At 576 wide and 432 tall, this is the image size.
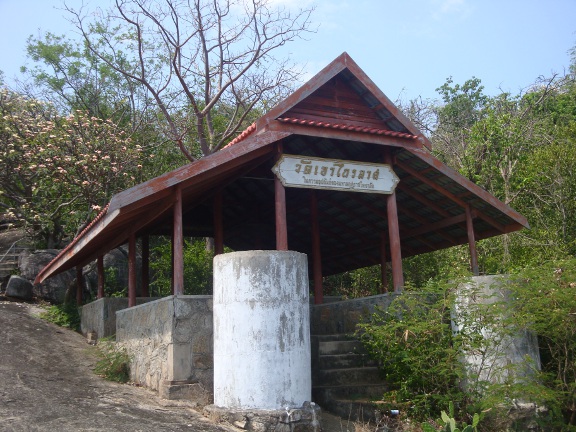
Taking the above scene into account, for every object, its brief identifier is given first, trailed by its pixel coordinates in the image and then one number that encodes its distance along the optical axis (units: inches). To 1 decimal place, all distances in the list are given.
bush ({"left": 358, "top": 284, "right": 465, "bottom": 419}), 331.9
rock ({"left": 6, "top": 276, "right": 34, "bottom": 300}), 700.7
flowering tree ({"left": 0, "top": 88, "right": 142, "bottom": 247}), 692.1
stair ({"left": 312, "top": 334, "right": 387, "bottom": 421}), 358.3
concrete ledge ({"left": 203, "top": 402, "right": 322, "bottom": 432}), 296.0
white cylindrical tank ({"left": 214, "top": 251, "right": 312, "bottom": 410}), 302.0
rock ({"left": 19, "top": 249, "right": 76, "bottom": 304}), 718.5
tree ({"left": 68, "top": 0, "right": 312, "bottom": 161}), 858.8
